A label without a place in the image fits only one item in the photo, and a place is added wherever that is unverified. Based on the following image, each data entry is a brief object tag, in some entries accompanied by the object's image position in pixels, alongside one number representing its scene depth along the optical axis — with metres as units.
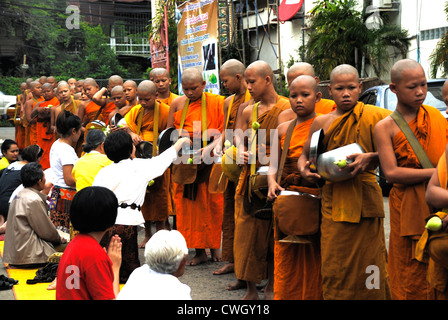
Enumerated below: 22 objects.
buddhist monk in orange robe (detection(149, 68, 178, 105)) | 8.24
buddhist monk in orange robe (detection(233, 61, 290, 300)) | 5.26
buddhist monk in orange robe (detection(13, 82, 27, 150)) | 16.92
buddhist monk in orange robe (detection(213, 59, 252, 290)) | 6.18
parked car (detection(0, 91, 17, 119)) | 30.92
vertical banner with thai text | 13.02
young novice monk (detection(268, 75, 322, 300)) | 4.69
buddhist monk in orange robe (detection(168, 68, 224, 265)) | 6.85
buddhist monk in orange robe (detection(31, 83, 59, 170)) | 12.57
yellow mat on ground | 5.64
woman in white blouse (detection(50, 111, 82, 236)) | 6.97
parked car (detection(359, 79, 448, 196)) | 9.85
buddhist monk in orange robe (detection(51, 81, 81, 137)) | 11.30
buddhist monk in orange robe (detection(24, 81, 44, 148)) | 13.88
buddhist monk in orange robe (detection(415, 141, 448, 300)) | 3.43
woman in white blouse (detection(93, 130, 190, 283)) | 5.48
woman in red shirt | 3.42
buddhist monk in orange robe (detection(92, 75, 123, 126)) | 10.23
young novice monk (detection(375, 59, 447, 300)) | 4.00
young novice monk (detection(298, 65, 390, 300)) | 4.16
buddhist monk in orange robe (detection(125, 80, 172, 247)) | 7.42
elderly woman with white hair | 3.05
